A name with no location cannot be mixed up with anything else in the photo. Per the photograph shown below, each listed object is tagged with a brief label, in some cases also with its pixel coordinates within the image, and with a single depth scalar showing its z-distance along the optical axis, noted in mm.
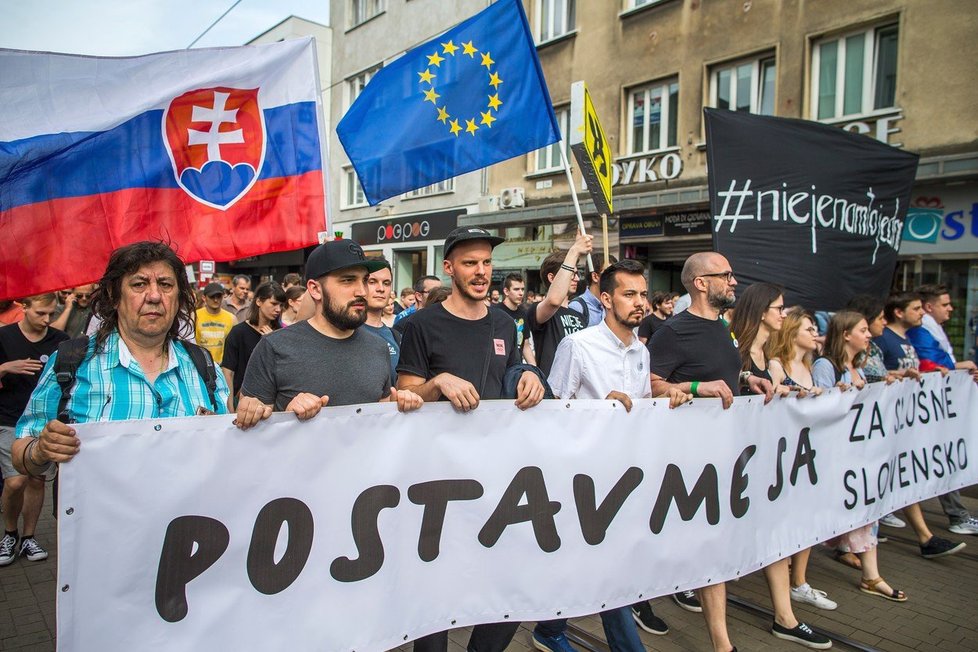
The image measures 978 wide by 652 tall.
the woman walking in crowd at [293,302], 6289
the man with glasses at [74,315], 7562
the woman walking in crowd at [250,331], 5406
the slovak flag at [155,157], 3357
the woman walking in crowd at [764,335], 4184
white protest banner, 2064
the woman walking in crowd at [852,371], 4363
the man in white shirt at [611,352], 3387
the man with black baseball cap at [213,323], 7234
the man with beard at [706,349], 3387
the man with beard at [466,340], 2963
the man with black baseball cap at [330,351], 2670
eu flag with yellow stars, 4754
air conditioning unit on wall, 17000
